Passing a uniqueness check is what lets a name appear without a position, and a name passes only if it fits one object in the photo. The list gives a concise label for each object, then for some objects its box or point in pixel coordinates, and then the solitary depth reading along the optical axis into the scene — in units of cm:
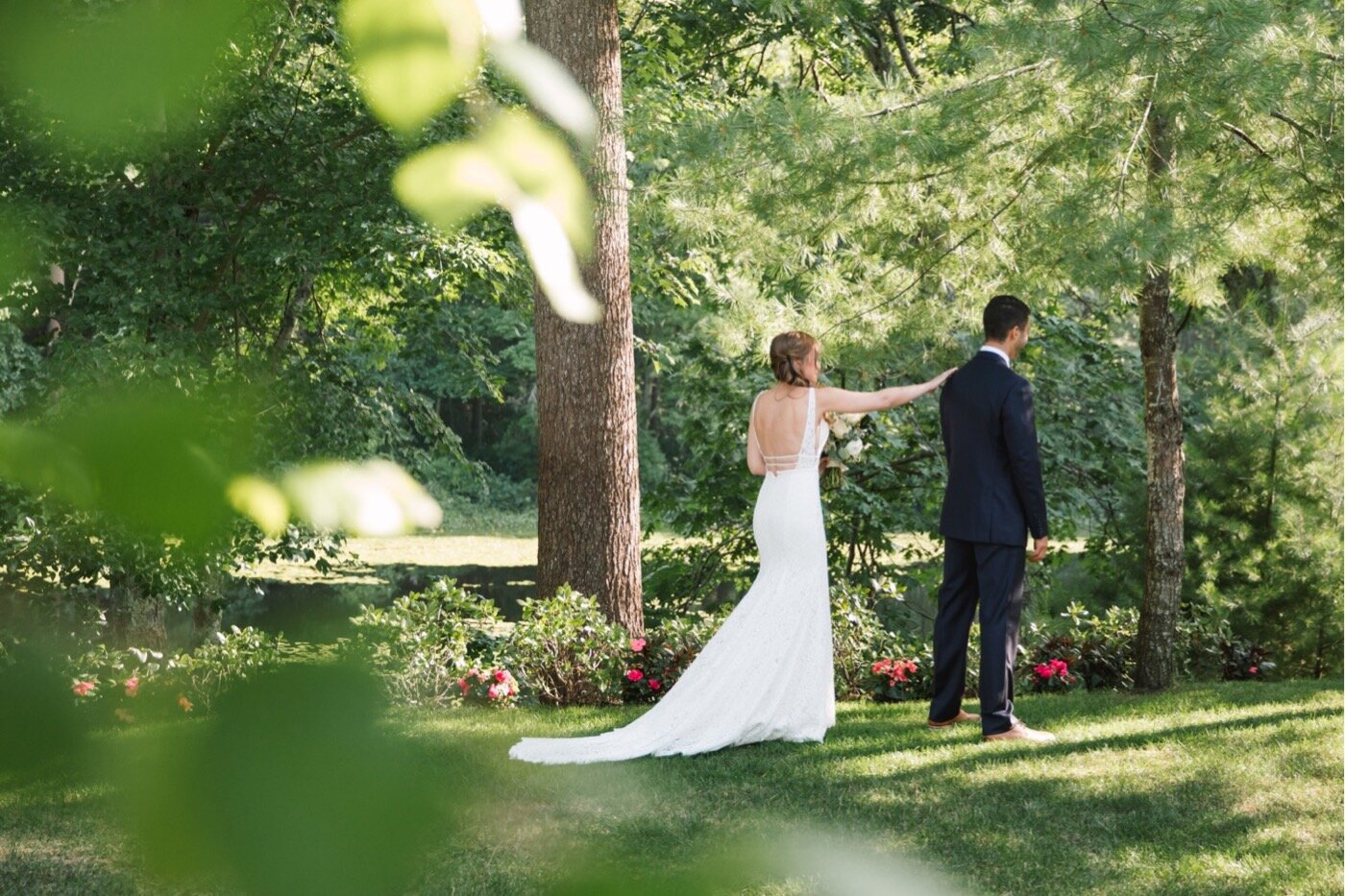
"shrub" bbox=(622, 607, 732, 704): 1842
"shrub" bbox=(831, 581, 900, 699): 1871
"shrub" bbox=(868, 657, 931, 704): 1857
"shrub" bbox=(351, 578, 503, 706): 1799
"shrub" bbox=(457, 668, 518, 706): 1809
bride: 1734
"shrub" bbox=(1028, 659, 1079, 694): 1886
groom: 1685
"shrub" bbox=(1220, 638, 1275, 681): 1921
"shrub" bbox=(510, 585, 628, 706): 1829
